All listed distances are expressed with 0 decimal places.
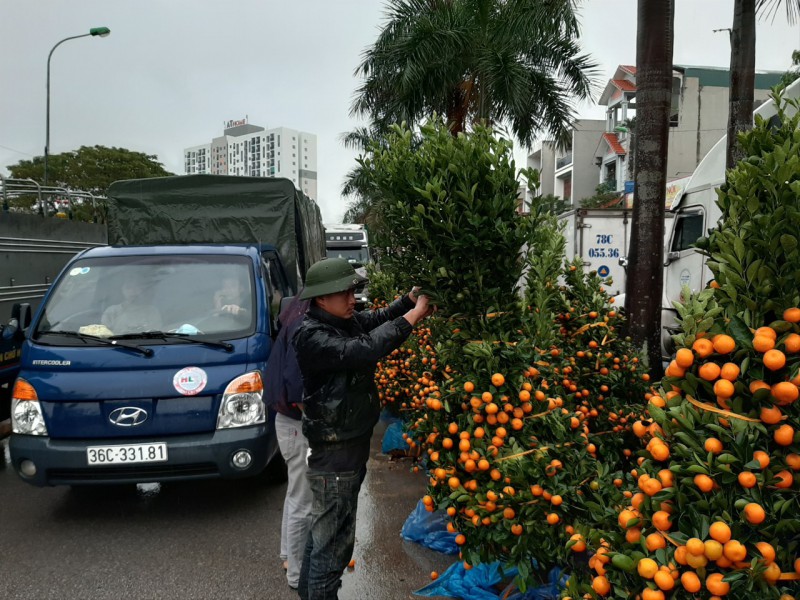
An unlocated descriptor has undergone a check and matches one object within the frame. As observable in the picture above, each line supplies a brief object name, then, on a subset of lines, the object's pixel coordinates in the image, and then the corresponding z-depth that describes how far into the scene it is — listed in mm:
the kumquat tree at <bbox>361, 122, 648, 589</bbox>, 2816
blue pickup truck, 4215
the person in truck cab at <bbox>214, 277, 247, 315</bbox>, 4938
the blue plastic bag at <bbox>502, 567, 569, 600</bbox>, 3027
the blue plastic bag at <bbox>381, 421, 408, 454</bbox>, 5820
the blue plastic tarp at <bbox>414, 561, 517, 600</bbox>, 3219
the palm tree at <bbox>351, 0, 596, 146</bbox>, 15531
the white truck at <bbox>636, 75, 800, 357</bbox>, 9289
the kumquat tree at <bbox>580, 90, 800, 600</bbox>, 1675
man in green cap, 2854
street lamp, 18453
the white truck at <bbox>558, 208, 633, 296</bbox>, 14039
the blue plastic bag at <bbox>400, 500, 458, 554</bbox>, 3869
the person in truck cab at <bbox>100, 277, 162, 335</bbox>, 4691
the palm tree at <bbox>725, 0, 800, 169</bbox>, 8328
